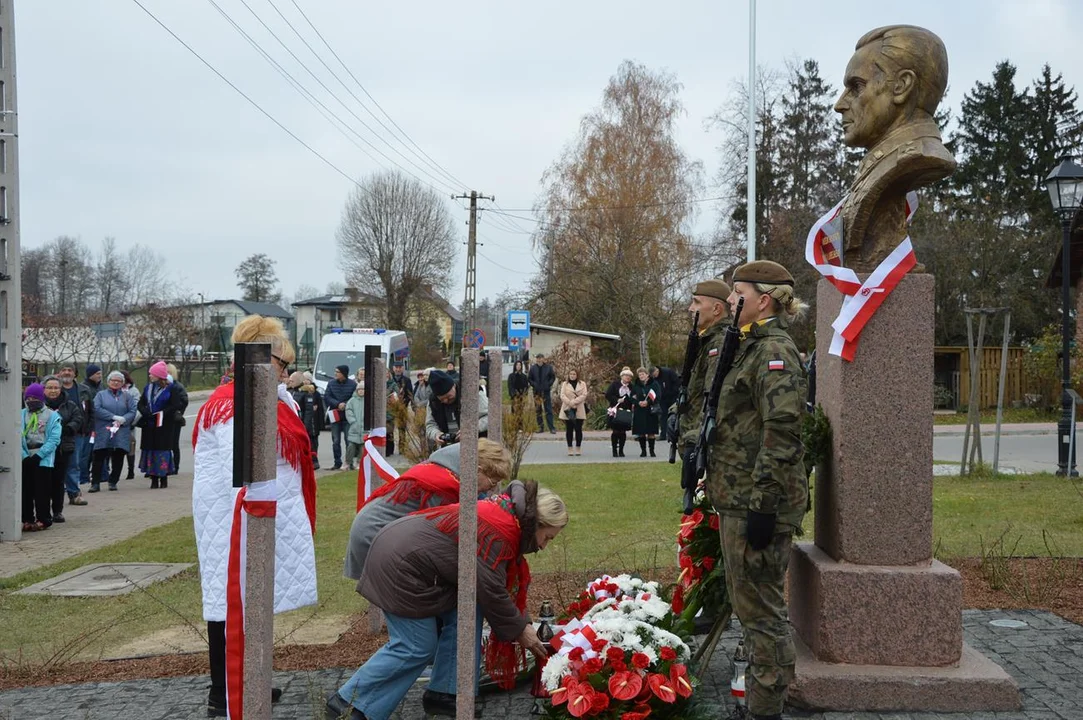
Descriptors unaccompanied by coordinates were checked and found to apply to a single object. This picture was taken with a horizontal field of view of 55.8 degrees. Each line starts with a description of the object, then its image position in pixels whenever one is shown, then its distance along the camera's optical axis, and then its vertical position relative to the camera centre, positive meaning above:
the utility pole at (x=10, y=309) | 11.08 +0.17
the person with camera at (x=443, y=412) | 10.25 -0.89
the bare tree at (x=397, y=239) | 67.44 +5.94
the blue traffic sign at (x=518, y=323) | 25.75 +0.17
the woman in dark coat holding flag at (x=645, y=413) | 18.78 -1.52
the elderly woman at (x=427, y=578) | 4.72 -1.16
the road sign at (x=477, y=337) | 33.61 -0.26
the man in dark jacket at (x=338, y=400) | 18.09 -1.29
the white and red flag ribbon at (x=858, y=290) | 5.15 +0.22
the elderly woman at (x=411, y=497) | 5.12 -0.85
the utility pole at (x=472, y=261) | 46.06 +3.09
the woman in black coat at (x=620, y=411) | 18.81 -1.48
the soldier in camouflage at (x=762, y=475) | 4.50 -0.64
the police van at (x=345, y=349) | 29.14 -0.61
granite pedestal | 4.93 -1.16
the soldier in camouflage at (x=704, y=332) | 5.73 +0.00
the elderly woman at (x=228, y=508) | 5.12 -0.92
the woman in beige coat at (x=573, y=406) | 19.48 -1.45
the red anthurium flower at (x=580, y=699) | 4.39 -1.60
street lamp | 14.52 +1.57
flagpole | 25.48 +5.27
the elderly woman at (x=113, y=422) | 15.42 -1.47
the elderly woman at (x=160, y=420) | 15.91 -1.47
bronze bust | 5.28 +1.08
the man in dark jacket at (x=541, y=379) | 23.11 -1.11
